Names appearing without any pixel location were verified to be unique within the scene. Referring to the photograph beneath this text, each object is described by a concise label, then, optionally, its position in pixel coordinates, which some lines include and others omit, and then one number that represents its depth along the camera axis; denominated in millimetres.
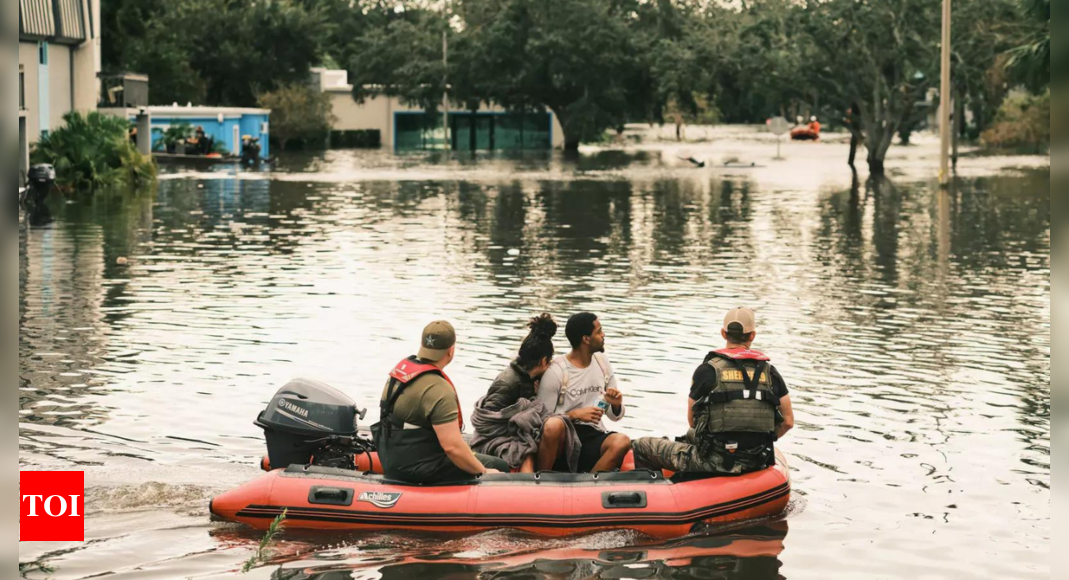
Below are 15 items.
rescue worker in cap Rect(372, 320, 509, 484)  8703
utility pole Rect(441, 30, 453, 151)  87500
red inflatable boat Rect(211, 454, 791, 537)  8977
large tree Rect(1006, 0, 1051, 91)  34781
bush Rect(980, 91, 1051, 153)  78688
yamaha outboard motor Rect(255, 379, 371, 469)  9531
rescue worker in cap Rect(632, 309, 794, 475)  9227
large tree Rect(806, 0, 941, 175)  54594
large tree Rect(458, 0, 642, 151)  83688
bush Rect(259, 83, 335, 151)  84312
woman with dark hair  9711
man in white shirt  9773
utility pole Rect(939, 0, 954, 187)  43750
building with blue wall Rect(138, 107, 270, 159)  64312
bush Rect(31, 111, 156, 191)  41938
